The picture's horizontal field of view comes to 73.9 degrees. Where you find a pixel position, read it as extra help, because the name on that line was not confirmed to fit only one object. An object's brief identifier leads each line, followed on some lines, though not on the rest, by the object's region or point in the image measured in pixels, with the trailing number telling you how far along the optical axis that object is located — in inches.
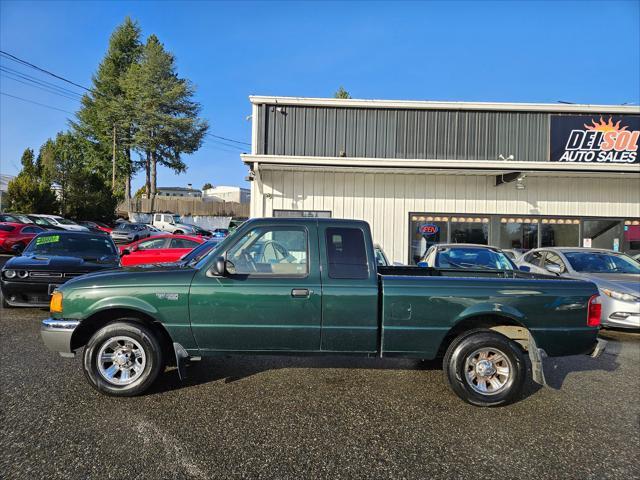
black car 281.1
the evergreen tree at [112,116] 1883.6
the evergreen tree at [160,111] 1822.1
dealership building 516.7
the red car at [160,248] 475.5
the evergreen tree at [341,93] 1584.0
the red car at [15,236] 665.0
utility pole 1797.2
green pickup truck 158.9
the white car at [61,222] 1023.3
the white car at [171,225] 1333.7
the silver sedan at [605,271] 270.5
